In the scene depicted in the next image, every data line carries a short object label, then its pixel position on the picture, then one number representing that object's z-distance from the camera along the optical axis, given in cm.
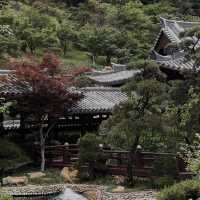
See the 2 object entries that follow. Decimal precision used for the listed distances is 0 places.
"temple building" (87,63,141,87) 3039
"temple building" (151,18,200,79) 2089
